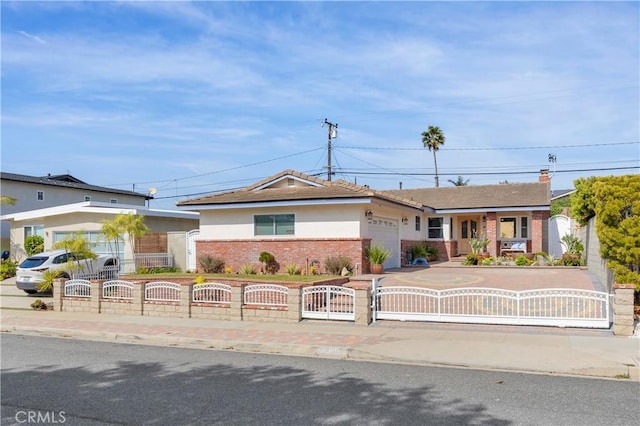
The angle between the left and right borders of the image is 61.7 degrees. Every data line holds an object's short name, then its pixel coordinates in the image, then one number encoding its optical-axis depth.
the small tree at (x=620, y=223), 12.03
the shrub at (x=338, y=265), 20.19
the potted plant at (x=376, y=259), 20.47
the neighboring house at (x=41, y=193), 36.75
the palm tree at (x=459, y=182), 68.62
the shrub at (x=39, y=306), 17.23
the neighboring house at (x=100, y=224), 26.20
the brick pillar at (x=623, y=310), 10.70
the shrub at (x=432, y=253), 29.05
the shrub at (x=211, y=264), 22.88
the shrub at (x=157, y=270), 23.53
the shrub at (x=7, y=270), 26.28
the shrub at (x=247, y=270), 21.94
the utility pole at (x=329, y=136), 41.34
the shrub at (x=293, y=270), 20.81
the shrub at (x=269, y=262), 21.58
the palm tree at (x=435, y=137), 55.81
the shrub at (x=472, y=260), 25.14
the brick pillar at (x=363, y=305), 12.97
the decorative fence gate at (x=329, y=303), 13.32
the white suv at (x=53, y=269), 19.89
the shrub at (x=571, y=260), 22.86
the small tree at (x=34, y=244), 30.53
